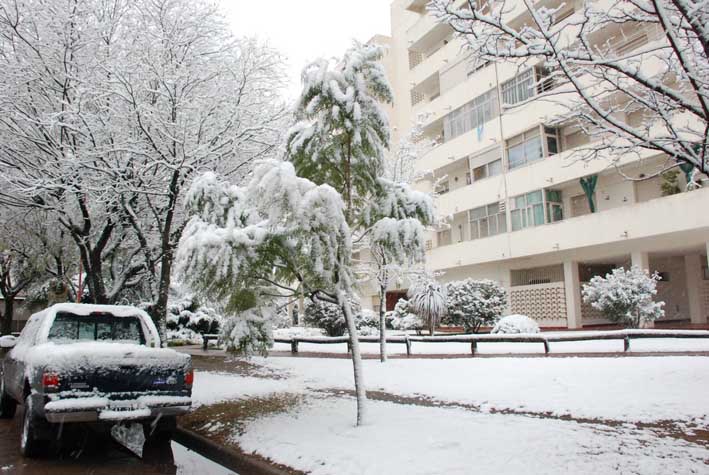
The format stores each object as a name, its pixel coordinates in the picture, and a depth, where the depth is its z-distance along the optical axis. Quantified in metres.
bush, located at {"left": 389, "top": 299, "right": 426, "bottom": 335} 24.00
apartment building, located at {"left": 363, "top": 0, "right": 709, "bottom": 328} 20.98
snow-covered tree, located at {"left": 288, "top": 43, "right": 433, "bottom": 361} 6.88
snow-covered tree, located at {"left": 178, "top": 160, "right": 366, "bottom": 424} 5.97
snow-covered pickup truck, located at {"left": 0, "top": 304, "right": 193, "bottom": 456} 6.07
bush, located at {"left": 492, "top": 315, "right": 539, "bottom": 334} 18.19
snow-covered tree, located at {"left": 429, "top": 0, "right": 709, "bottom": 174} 4.17
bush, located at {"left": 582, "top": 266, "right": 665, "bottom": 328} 17.06
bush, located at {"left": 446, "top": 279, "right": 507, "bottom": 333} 21.00
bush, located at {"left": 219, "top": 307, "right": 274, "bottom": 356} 7.35
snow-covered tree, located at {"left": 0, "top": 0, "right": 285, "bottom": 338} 12.38
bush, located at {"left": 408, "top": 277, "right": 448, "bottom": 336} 20.94
